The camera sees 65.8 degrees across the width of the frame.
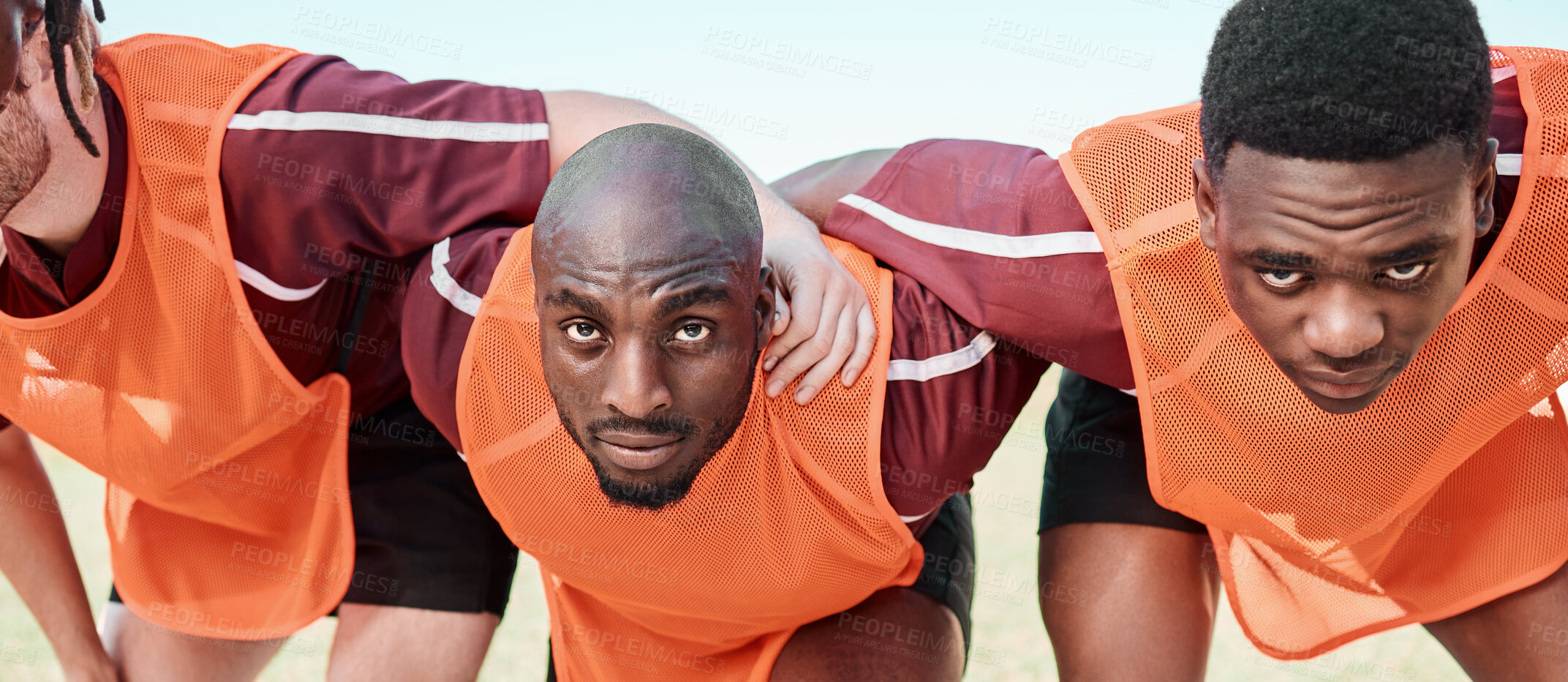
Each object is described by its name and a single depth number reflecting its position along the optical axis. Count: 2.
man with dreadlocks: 1.51
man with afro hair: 1.15
